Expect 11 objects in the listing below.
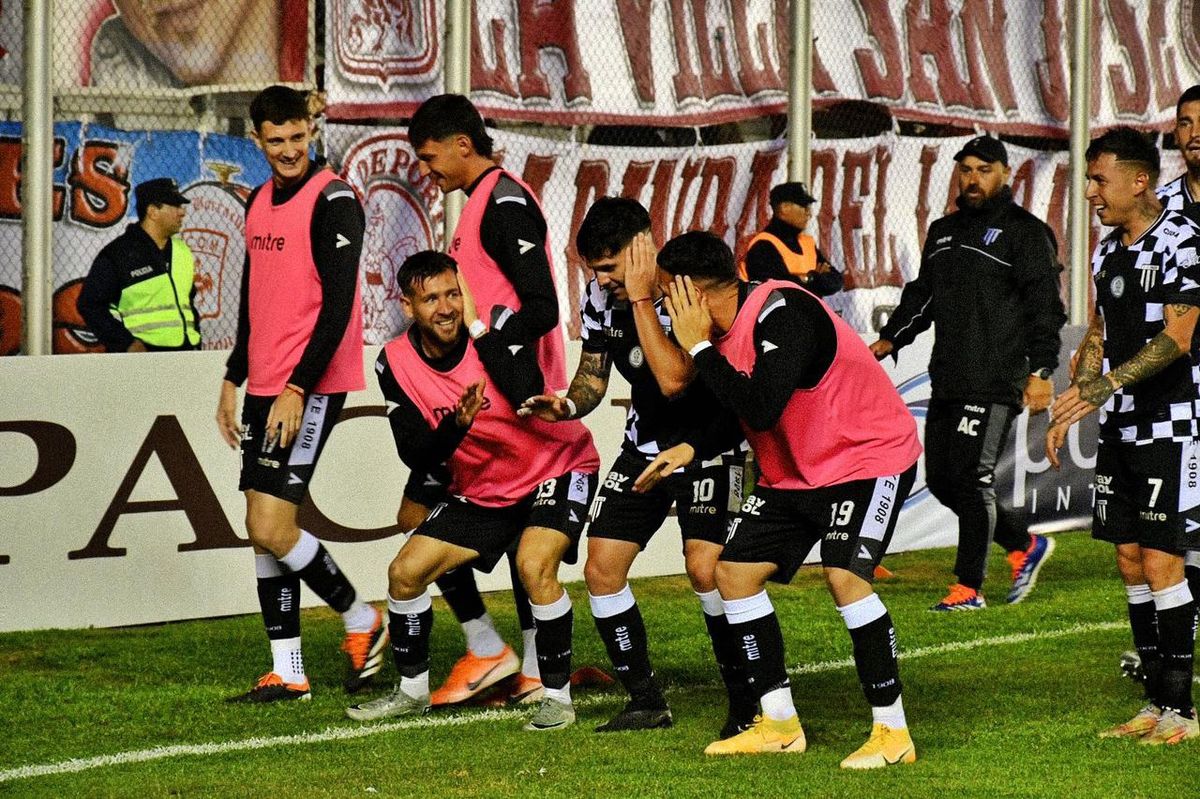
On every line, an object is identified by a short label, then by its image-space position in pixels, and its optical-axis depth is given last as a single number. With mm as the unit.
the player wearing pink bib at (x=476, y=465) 13164
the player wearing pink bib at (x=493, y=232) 13484
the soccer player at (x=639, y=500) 12961
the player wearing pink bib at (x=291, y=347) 14078
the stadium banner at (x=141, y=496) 17156
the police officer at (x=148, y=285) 19141
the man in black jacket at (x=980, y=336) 18875
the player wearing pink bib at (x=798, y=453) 11680
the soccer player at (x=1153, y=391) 12492
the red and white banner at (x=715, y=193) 21609
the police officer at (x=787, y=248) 22828
